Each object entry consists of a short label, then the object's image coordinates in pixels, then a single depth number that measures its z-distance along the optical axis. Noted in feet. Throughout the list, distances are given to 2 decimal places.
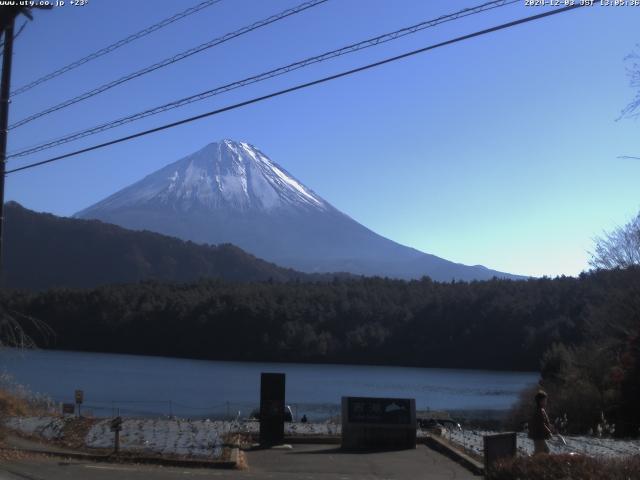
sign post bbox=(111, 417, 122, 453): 50.81
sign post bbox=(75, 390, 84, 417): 73.49
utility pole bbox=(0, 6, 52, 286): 46.77
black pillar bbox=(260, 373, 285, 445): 57.26
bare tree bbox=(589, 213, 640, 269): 132.04
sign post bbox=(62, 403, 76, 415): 74.02
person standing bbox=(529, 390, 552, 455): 41.11
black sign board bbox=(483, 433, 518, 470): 40.06
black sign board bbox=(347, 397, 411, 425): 58.34
